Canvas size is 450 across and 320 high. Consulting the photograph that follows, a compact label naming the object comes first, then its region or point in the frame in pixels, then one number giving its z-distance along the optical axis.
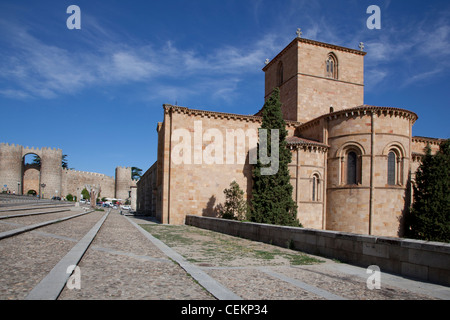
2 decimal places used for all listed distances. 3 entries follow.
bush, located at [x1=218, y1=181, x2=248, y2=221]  21.55
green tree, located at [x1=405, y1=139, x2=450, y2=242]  19.95
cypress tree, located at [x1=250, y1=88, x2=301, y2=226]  19.42
